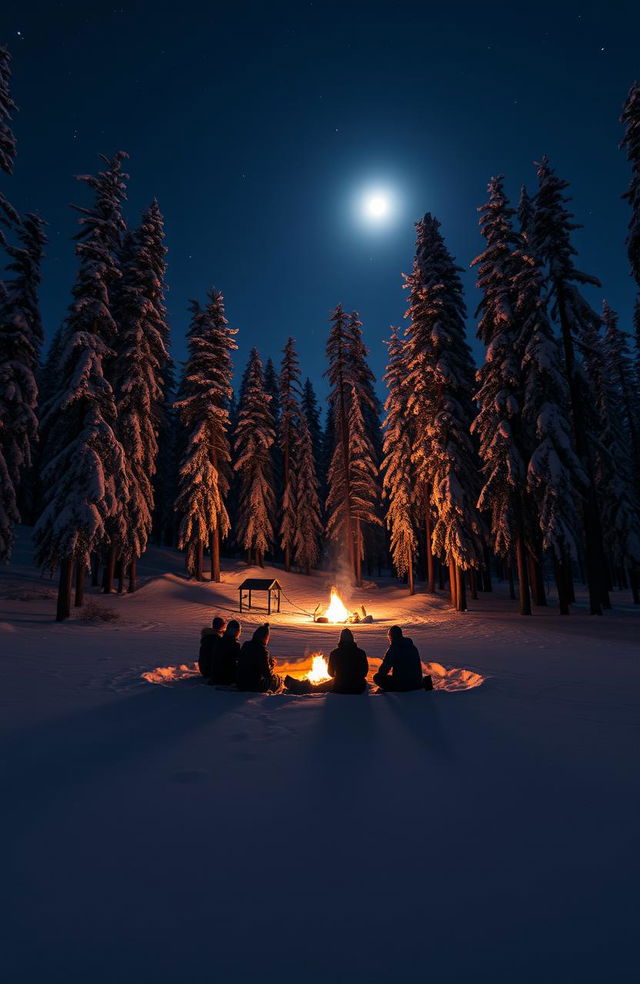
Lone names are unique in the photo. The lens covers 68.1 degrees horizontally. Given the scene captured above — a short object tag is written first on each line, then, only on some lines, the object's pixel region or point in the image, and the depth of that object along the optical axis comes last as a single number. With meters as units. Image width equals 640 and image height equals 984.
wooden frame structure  22.36
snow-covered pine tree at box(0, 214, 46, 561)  19.56
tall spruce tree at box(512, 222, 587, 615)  19.06
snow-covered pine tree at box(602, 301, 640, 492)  33.06
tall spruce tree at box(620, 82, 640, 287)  19.55
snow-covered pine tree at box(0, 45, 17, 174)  15.96
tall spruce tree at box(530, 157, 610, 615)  21.19
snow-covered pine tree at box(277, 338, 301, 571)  38.06
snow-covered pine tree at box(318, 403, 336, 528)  54.76
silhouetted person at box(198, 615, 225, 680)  9.09
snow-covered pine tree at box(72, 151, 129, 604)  18.19
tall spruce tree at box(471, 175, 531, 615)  20.38
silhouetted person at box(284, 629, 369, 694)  8.08
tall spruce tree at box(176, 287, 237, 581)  27.70
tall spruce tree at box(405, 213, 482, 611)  21.56
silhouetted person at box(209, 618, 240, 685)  8.62
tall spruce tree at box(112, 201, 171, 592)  23.20
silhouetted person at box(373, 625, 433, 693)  8.14
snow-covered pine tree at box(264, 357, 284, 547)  48.28
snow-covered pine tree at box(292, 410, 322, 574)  39.62
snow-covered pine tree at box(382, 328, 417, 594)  29.97
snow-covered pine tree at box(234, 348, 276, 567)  34.88
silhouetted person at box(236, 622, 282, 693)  8.38
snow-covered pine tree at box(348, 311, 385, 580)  35.12
